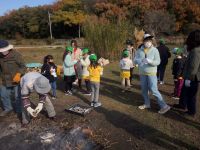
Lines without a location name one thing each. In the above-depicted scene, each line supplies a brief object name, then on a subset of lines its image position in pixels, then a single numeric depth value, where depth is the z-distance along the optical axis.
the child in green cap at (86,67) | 4.71
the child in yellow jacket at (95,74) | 4.09
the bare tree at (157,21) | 17.56
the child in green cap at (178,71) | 4.31
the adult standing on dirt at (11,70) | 3.76
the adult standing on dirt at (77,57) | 4.98
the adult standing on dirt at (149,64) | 3.61
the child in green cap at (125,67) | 4.90
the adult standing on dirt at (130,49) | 5.32
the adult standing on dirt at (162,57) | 5.42
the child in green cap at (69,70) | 4.66
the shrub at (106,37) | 8.90
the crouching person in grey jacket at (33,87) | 3.33
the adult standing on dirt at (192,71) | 3.21
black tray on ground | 3.81
